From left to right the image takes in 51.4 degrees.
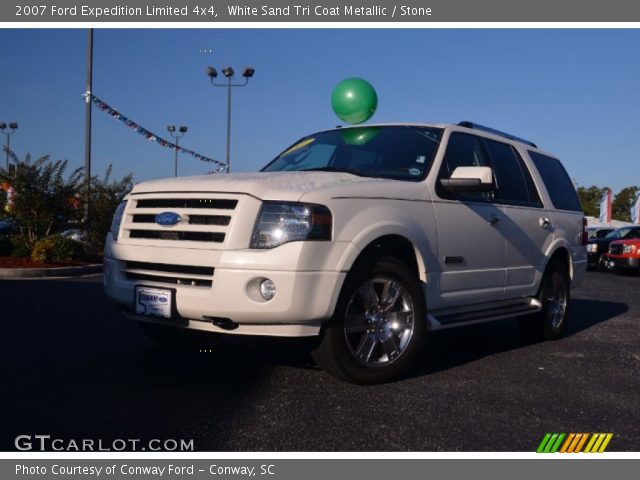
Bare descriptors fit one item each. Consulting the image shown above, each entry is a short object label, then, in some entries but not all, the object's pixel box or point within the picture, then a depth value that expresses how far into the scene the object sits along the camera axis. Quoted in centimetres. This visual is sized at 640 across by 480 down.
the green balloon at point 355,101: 864
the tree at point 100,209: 1553
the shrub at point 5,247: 1346
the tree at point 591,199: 7206
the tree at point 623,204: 7094
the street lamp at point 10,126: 5328
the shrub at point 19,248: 1344
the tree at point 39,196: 1332
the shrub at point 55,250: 1288
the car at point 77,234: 1480
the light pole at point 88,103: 1612
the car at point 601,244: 1944
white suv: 378
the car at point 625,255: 1683
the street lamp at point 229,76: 2698
